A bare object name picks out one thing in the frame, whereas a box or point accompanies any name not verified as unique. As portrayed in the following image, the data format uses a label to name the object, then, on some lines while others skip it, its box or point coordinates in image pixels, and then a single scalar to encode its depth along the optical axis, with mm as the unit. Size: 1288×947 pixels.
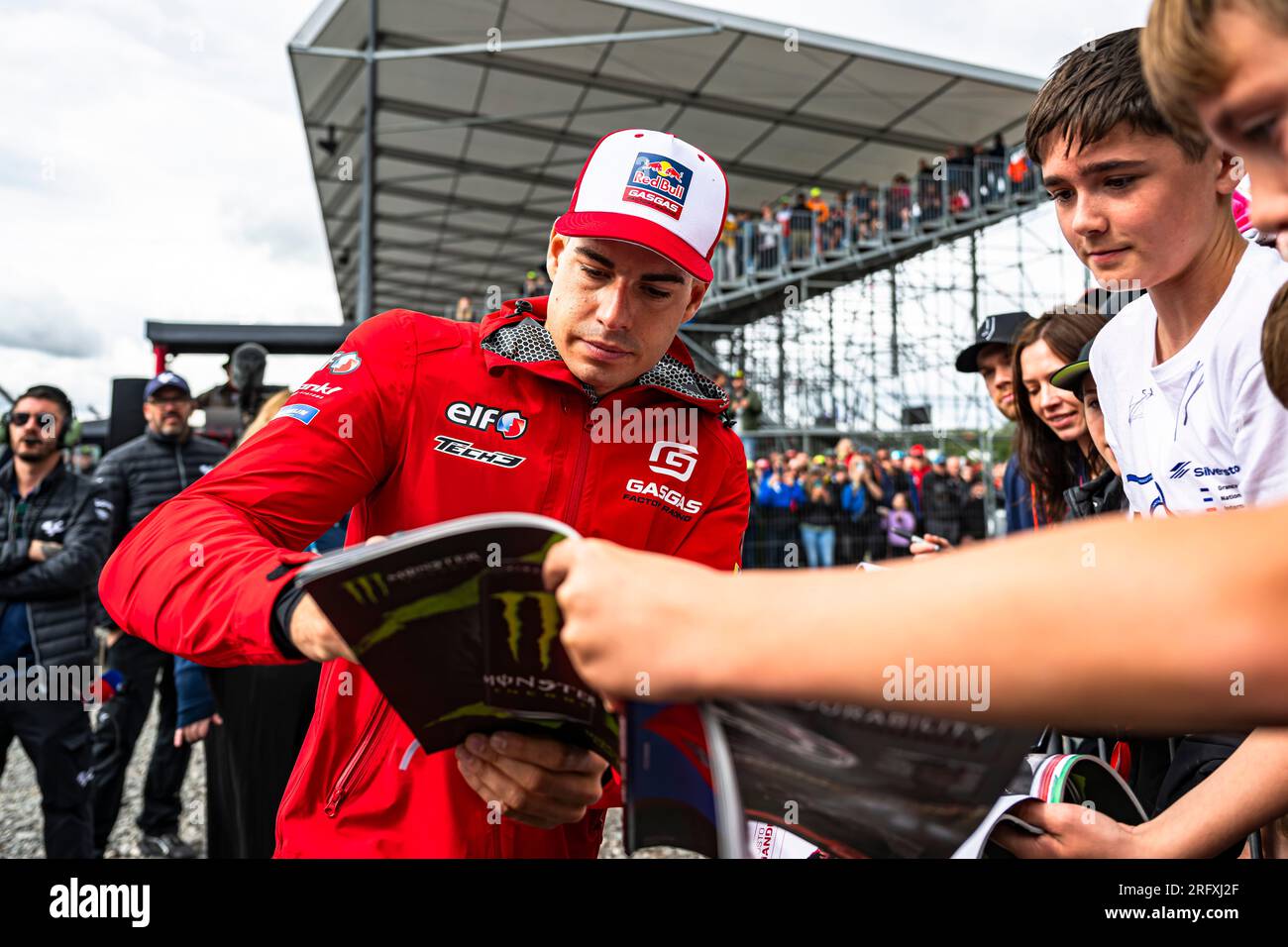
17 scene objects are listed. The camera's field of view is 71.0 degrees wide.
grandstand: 13195
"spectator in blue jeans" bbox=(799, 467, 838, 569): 11578
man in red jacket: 1193
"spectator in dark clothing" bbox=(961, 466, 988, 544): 11375
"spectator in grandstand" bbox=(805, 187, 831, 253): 18469
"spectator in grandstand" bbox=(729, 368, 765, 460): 13391
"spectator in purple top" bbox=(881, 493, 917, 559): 10906
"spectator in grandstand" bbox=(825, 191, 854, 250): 18391
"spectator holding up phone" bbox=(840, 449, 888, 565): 11734
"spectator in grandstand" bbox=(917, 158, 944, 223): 17688
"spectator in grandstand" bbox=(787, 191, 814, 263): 18578
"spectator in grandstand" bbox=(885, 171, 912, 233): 17844
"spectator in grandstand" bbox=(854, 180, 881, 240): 18312
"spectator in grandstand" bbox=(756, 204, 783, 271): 18552
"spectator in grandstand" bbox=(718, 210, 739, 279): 18922
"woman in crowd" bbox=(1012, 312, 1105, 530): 2709
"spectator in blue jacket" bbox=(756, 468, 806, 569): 11805
